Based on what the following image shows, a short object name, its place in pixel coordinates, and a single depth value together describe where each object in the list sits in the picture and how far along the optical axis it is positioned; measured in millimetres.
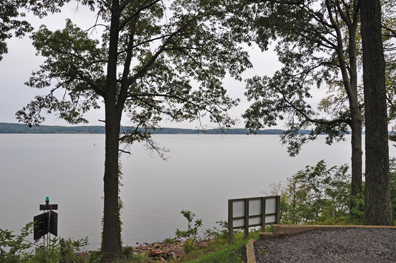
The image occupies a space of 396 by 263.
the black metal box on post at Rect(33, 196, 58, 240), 6942
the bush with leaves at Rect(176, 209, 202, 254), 8227
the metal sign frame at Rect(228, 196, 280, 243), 6853
